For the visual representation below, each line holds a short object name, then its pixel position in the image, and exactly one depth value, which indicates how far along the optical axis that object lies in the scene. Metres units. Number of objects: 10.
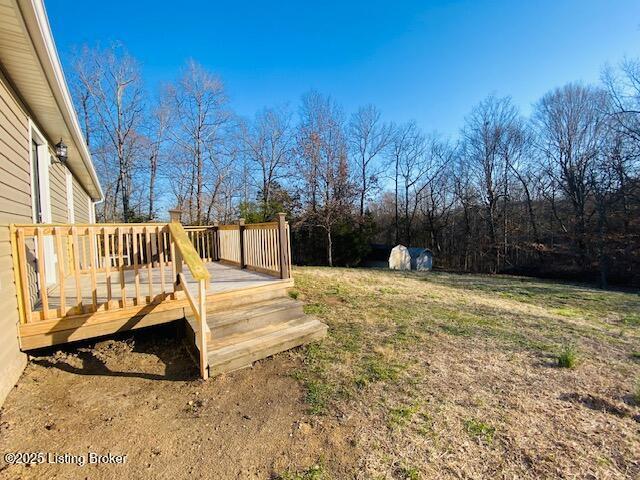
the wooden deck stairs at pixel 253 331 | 2.87
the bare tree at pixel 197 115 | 16.33
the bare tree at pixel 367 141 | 19.66
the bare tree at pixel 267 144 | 18.42
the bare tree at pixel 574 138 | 14.63
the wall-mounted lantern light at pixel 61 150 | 4.63
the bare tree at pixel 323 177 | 15.84
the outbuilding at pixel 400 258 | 15.91
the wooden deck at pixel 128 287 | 2.65
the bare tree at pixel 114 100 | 15.62
